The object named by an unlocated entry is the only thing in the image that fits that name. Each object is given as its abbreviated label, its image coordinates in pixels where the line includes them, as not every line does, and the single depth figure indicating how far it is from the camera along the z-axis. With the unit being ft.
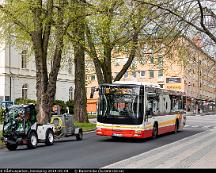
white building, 183.21
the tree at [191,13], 62.80
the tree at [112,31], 70.54
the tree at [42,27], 87.30
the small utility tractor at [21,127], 65.77
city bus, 77.61
